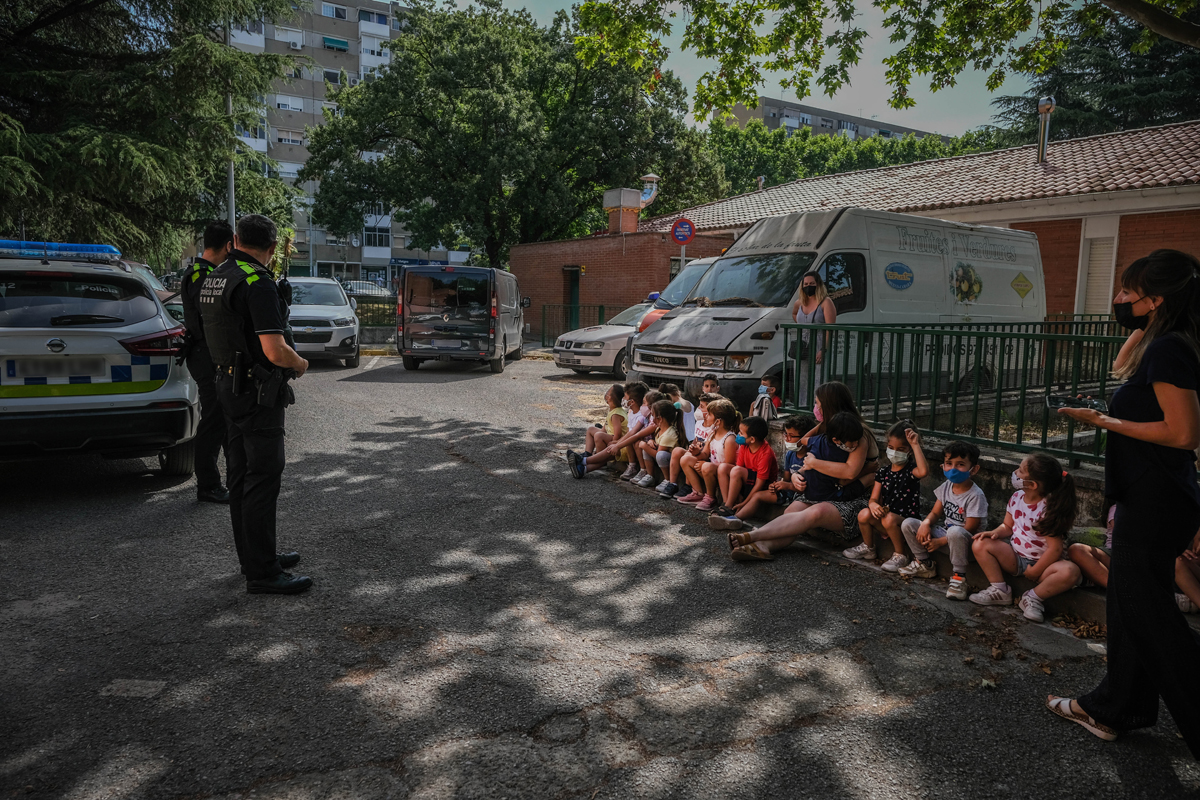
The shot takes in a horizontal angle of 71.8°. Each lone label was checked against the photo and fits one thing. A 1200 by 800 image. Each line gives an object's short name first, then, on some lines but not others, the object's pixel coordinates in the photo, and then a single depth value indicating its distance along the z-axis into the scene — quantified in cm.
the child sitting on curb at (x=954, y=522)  459
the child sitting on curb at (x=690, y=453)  661
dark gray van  1509
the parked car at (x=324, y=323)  1520
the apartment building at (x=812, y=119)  8750
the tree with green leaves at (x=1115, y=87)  2938
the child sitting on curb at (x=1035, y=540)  418
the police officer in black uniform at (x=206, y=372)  588
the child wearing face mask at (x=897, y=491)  493
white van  859
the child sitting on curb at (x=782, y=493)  575
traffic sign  1593
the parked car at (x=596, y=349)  1520
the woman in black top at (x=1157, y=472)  271
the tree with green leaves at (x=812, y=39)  1205
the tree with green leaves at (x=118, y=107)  1434
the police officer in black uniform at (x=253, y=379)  417
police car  561
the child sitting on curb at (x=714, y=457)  626
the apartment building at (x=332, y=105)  5867
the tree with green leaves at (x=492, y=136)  2980
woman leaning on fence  837
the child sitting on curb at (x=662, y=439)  698
